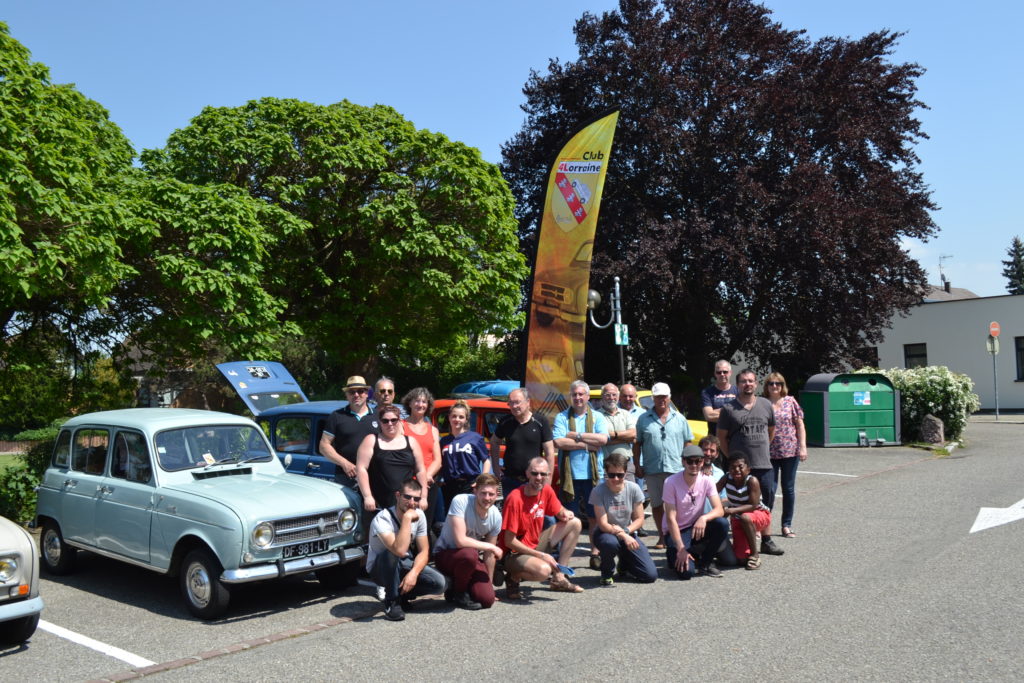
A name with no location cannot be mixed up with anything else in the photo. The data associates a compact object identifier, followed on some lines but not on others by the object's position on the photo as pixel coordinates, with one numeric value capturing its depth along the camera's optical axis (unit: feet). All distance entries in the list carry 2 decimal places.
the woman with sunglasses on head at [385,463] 24.88
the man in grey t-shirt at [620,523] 24.90
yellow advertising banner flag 34.88
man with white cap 28.60
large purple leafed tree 79.61
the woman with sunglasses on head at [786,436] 30.50
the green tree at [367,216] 72.49
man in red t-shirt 23.58
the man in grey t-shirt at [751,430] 29.01
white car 19.20
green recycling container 63.16
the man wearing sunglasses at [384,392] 26.66
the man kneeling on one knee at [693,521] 25.76
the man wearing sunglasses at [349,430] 26.43
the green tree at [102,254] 39.37
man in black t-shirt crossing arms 26.68
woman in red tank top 26.71
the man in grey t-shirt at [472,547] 22.97
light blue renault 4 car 22.22
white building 112.37
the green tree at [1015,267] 252.48
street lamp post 63.93
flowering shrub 64.64
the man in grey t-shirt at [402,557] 22.40
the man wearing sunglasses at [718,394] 29.83
